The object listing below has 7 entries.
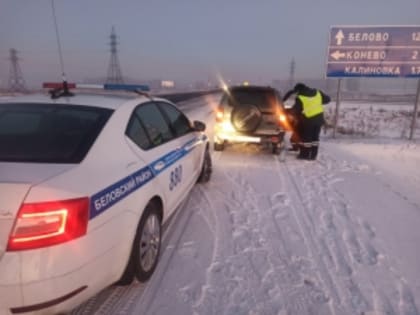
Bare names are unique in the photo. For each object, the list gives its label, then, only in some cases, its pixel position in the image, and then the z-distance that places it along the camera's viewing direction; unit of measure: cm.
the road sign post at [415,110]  1132
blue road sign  1102
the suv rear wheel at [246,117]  801
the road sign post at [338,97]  1199
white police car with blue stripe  199
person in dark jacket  827
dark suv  808
